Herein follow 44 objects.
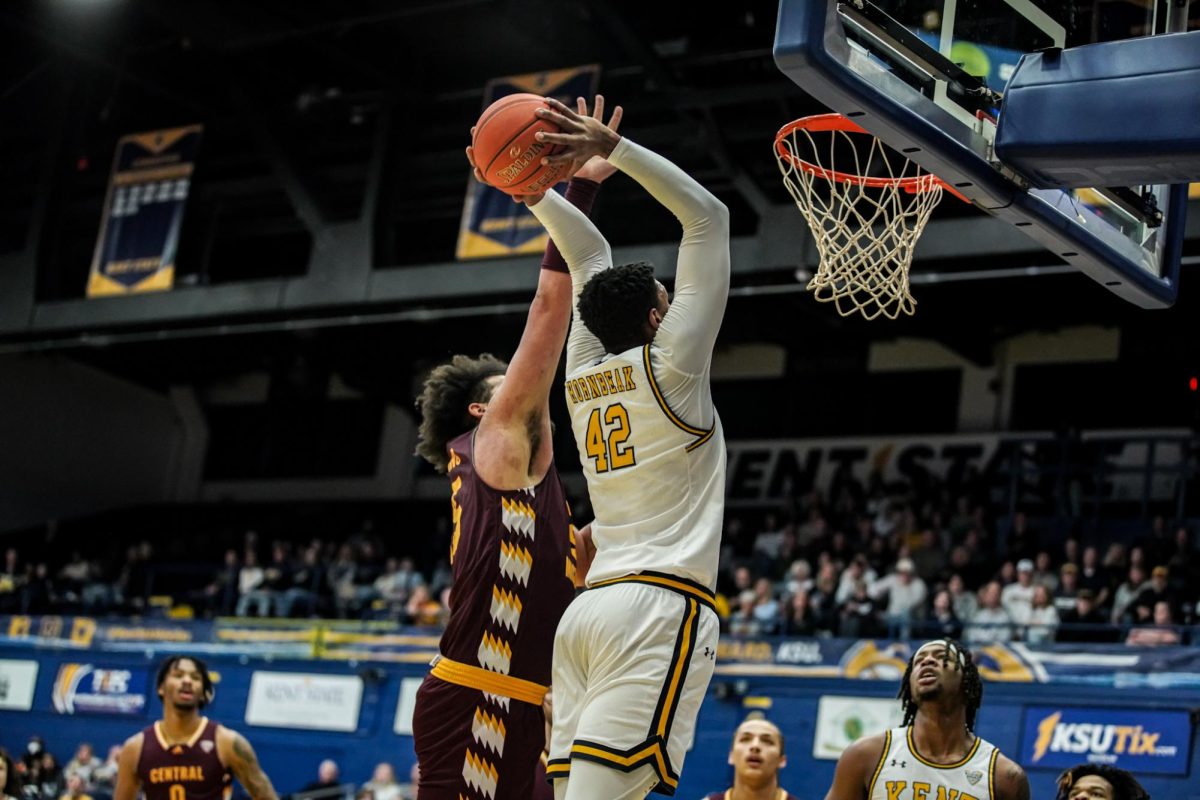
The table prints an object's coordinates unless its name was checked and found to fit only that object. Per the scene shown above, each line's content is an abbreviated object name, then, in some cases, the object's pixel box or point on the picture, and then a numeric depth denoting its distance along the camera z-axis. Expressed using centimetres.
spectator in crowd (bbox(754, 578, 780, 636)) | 1683
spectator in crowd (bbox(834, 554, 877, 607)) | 1720
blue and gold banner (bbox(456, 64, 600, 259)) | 1712
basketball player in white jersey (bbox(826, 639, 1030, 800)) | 571
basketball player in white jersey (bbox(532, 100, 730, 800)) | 392
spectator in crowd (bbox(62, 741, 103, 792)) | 1803
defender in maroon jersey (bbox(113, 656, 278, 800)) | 745
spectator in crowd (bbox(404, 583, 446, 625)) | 1834
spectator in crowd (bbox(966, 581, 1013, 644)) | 1578
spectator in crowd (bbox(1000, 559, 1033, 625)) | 1590
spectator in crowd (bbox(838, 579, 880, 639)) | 1602
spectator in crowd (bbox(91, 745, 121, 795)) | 1755
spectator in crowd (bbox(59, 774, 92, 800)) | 1603
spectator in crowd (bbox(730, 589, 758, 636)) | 1677
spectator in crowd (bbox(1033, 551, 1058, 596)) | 1648
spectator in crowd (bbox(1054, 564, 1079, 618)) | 1614
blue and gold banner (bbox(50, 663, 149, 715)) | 1961
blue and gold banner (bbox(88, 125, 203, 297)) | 1955
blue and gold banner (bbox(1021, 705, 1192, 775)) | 1334
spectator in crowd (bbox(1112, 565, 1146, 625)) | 1552
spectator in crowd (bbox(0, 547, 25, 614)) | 2378
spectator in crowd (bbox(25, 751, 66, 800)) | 1811
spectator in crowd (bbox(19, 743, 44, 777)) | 1881
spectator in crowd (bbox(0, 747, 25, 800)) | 795
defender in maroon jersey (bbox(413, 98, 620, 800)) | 448
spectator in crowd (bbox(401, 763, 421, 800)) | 1586
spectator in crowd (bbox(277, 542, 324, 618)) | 2094
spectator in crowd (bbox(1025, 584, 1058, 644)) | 1544
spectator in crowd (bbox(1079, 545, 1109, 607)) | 1639
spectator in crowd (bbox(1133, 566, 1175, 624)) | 1495
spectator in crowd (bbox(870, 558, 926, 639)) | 1678
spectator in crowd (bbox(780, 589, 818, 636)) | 1650
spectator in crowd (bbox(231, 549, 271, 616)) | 2114
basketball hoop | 639
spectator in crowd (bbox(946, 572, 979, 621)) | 1641
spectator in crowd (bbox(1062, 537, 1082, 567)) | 1722
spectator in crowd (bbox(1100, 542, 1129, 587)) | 1644
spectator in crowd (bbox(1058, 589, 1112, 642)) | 1543
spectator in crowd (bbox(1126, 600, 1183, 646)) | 1389
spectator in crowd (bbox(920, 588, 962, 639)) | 1535
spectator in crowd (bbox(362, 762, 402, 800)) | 1579
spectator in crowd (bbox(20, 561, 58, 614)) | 2339
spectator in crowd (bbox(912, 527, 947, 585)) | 1880
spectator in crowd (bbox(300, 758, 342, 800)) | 1735
